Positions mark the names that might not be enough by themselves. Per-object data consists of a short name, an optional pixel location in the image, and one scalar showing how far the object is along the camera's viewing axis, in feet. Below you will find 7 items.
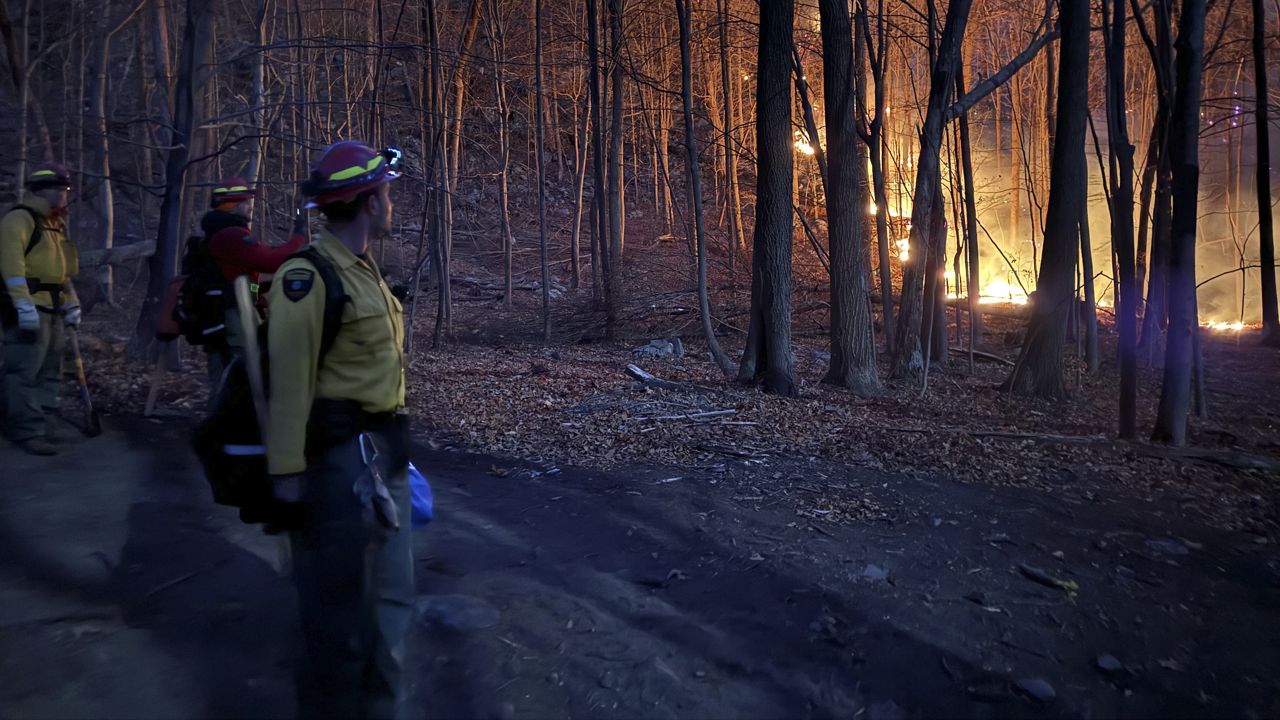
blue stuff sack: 10.59
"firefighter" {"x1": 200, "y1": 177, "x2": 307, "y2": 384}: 18.33
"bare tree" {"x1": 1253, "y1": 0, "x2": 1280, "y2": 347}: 51.30
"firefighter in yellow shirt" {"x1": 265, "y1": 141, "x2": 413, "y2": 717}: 8.82
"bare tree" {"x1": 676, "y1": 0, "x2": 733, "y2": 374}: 38.58
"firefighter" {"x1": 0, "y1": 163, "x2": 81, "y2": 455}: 21.89
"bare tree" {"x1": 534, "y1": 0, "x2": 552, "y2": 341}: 49.01
